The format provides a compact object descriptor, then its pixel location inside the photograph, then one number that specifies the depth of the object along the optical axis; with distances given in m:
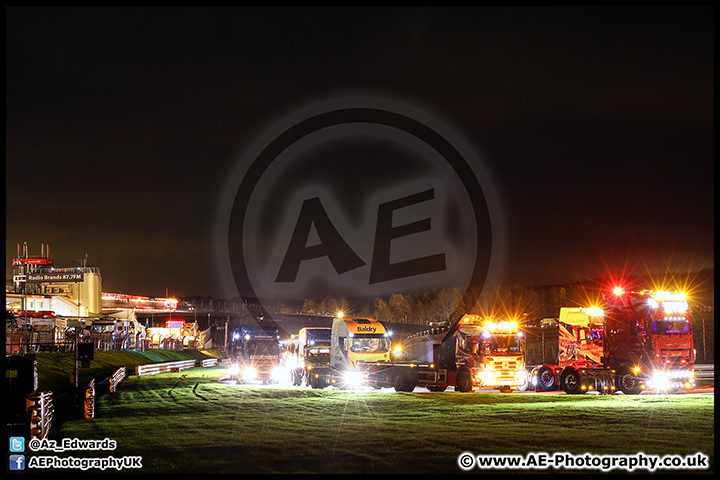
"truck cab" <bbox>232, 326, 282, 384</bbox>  40.53
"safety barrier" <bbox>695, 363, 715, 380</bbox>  37.59
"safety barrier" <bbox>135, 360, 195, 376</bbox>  50.50
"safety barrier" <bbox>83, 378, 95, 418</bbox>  22.28
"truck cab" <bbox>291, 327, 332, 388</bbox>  35.53
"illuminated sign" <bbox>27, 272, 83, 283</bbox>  133.06
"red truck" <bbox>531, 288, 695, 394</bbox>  29.02
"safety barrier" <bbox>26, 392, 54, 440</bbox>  17.17
